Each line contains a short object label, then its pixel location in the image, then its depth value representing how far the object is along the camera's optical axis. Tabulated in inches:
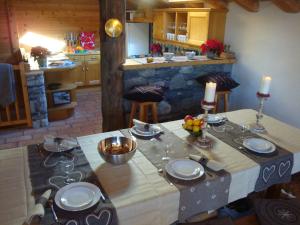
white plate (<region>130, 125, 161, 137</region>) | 77.0
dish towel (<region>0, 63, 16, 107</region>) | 137.6
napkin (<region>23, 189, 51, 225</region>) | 43.9
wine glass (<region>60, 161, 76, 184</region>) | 55.8
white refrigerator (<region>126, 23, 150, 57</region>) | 229.6
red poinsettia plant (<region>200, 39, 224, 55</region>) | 152.6
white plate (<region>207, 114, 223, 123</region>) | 88.3
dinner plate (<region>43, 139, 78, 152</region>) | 66.0
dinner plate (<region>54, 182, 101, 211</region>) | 48.1
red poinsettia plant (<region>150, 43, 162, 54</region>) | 162.9
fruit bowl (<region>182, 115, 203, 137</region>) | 75.7
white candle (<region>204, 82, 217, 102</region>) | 70.9
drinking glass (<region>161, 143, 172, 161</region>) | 65.5
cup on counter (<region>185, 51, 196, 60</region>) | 149.1
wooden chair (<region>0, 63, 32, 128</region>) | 144.9
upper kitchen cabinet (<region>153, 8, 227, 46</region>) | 159.9
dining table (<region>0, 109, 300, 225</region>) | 49.4
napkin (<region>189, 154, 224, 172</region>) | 60.2
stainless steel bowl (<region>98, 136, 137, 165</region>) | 59.6
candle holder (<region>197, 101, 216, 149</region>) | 72.1
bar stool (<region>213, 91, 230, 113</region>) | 139.7
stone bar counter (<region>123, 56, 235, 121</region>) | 134.7
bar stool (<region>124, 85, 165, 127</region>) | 121.1
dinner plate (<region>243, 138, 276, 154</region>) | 69.5
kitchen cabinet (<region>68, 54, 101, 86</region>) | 222.3
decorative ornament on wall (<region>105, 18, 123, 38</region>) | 119.3
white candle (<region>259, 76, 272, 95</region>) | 80.9
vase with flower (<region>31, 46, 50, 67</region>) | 154.3
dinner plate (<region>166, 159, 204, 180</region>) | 57.6
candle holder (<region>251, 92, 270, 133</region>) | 81.9
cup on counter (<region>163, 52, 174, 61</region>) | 141.9
